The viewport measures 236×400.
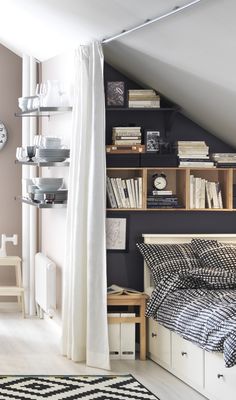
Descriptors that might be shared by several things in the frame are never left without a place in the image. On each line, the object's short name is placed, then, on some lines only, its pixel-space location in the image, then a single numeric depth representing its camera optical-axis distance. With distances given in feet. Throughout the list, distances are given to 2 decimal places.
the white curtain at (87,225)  18.56
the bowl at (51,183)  20.67
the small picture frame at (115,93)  19.49
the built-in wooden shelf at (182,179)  19.75
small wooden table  19.01
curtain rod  14.22
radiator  22.15
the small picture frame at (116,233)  19.95
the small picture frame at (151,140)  19.75
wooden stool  24.56
